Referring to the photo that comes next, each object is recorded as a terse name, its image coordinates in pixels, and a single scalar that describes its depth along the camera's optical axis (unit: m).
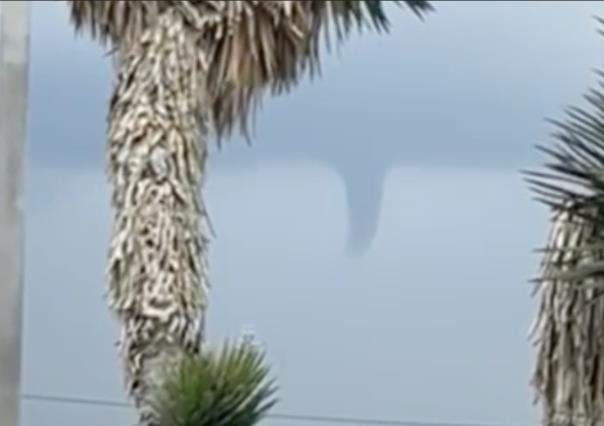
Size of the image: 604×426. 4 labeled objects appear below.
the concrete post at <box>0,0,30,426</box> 16.16
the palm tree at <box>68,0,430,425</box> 19.14
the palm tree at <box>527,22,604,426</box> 15.59
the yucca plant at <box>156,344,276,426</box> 17.98
